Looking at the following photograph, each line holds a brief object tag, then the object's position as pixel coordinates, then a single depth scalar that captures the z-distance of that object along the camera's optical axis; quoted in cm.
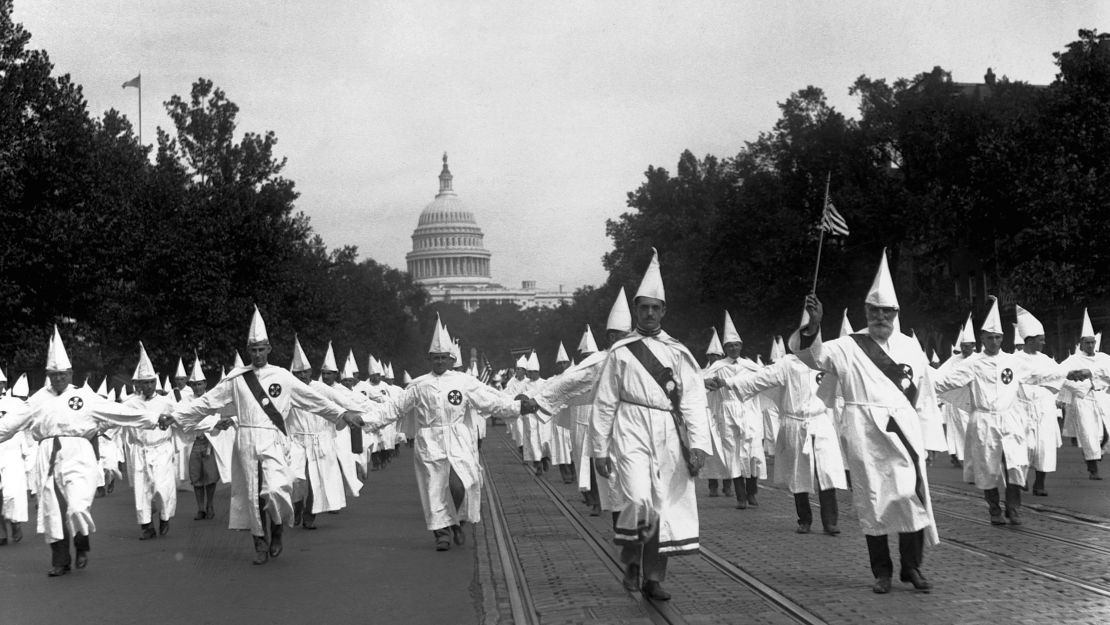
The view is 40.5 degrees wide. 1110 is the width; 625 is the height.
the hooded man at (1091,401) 2205
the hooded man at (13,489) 1677
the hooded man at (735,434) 1777
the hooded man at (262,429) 1362
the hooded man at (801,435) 1431
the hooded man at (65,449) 1298
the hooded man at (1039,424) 1819
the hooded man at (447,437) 1444
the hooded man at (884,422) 987
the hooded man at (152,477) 1677
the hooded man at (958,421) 2517
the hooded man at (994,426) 1425
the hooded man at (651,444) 991
